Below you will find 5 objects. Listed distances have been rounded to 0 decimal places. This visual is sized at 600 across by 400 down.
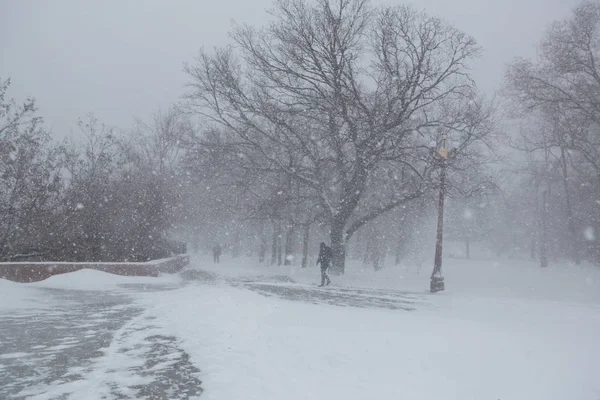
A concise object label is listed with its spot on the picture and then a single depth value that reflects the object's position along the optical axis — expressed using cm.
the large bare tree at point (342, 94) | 2080
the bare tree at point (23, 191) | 1825
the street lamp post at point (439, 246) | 1808
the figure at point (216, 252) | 4431
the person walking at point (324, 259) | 1878
